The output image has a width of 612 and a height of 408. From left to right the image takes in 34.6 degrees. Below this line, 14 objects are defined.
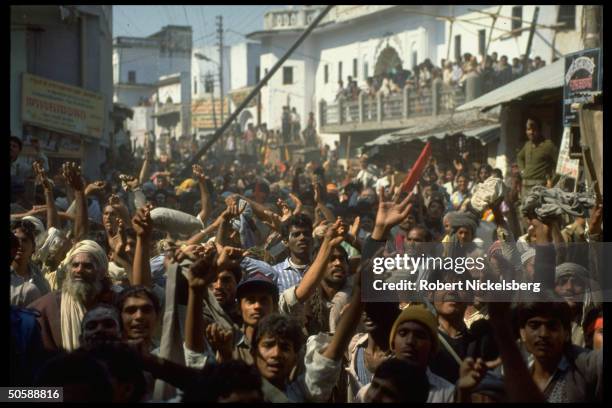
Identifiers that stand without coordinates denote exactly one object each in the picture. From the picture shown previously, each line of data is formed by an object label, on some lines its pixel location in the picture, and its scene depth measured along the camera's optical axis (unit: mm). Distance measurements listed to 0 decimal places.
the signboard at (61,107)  18672
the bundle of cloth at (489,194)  7102
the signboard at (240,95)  49238
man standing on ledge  10734
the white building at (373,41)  25031
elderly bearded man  4742
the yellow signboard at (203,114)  55406
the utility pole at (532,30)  22627
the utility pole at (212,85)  50531
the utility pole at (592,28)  10703
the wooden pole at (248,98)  17953
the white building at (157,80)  55969
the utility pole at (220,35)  48250
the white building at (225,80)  53281
